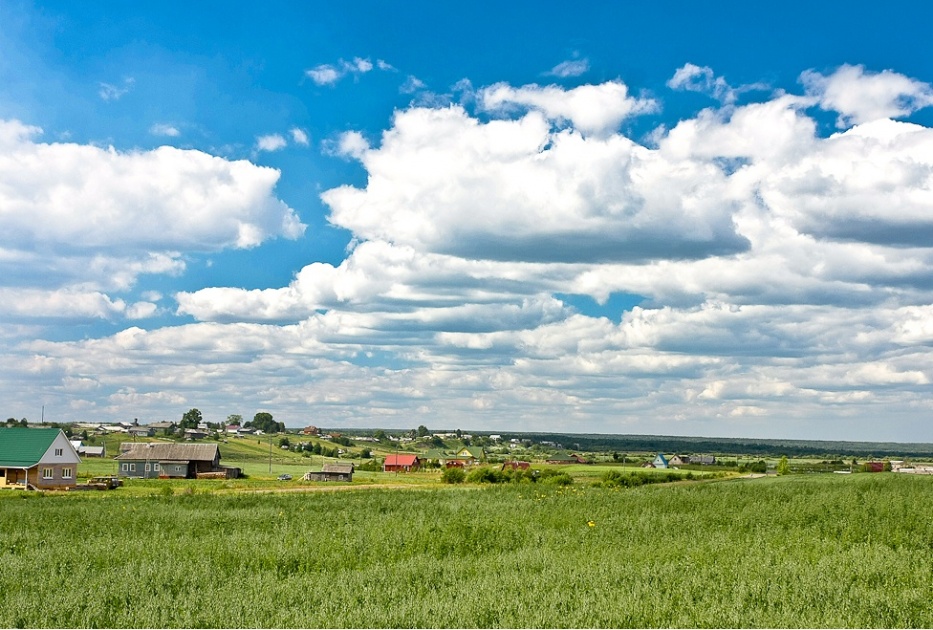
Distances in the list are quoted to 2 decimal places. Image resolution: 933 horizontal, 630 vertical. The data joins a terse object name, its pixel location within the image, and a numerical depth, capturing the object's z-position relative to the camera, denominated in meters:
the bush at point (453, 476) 92.21
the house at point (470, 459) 171.79
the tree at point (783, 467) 104.31
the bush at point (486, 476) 87.19
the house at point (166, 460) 107.56
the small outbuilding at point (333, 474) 107.06
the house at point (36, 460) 76.69
